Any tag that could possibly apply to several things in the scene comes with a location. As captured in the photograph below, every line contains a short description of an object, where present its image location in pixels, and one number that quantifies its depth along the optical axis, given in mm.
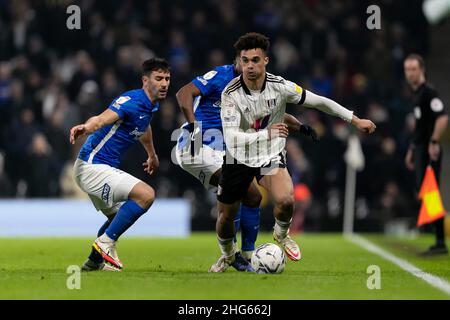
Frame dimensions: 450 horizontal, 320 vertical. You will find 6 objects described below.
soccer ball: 18250
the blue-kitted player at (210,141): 19344
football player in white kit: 17891
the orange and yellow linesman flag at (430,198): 25328
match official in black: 25078
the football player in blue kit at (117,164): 18422
